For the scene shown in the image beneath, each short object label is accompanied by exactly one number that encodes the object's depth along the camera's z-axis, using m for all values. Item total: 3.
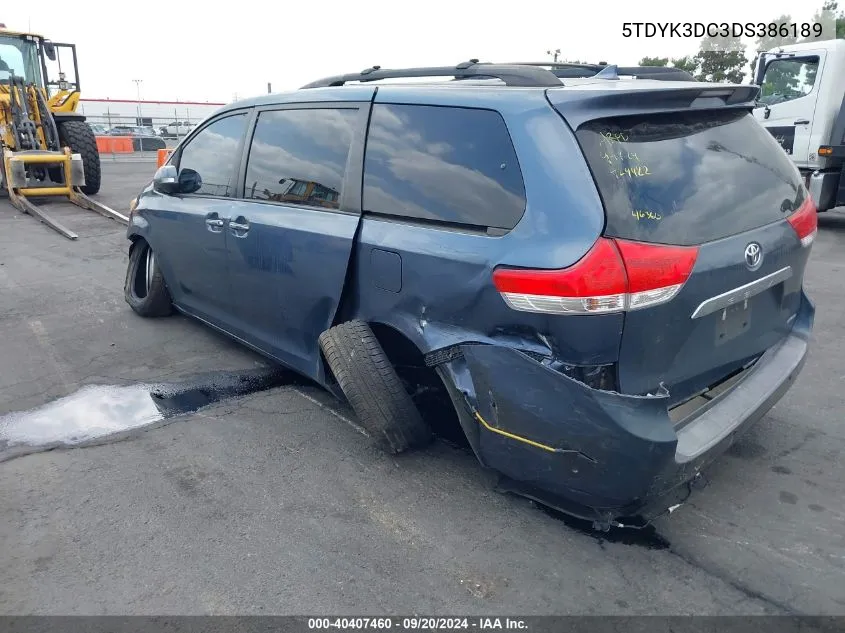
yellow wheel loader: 11.64
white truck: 10.36
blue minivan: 2.47
